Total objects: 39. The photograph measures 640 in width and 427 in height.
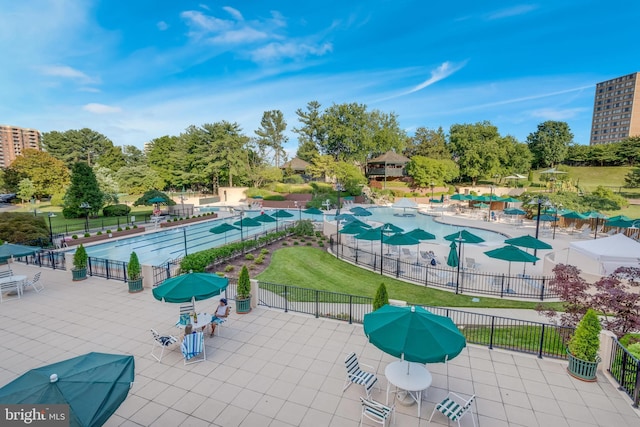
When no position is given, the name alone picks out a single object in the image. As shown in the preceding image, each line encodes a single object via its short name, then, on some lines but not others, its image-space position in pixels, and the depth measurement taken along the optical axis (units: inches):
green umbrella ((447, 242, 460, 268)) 576.1
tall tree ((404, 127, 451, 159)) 2551.7
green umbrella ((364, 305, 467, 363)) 196.1
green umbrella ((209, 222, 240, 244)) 681.0
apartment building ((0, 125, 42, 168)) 5305.1
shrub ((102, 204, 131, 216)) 1279.5
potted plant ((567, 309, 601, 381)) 259.0
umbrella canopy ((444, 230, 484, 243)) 566.7
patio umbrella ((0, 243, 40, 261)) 444.6
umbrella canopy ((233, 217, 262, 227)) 746.1
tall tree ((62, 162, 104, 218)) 1079.0
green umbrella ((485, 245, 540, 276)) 489.7
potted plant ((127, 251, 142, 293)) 460.1
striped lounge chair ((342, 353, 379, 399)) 236.4
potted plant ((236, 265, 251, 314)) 390.3
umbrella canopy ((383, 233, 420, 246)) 575.5
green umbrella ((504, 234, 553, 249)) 534.4
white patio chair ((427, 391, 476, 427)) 205.6
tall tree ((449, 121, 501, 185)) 2209.6
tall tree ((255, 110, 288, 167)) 2418.8
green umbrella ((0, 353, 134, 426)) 142.1
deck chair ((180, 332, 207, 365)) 279.9
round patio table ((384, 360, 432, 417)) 225.1
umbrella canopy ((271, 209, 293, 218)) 844.5
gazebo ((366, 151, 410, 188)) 2272.0
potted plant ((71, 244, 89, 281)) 515.2
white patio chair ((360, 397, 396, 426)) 203.5
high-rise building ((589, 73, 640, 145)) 4242.1
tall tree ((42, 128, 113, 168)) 2520.9
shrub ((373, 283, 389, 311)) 336.8
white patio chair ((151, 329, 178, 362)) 288.7
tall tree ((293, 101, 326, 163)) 2431.1
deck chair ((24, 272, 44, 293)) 465.9
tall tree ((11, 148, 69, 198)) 1742.1
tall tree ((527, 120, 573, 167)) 2583.7
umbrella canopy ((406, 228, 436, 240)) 617.9
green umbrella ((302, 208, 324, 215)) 988.9
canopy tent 455.8
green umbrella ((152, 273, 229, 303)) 286.5
